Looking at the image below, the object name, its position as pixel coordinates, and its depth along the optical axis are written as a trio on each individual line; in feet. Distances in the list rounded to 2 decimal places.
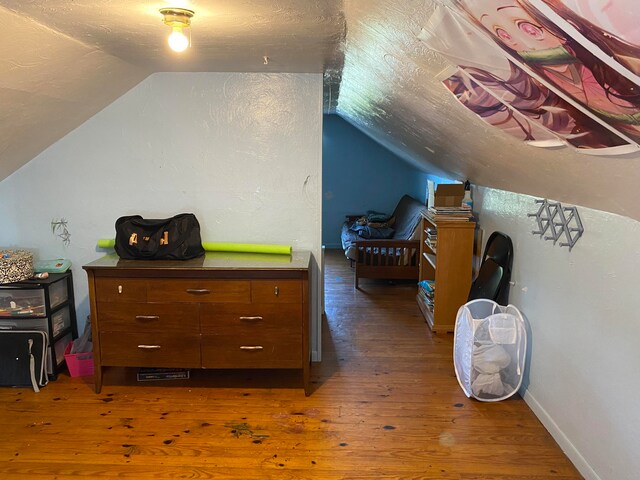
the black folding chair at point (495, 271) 9.93
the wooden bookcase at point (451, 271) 12.14
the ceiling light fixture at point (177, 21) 5.87
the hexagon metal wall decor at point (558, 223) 7.30
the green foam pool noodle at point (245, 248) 10.09
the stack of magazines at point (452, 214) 12.14
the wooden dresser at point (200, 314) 8.97
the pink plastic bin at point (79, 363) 9.93
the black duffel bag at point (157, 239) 9.51
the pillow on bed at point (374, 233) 19.16
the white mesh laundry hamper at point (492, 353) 8.83
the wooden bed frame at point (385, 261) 16.43
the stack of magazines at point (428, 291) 12.98
